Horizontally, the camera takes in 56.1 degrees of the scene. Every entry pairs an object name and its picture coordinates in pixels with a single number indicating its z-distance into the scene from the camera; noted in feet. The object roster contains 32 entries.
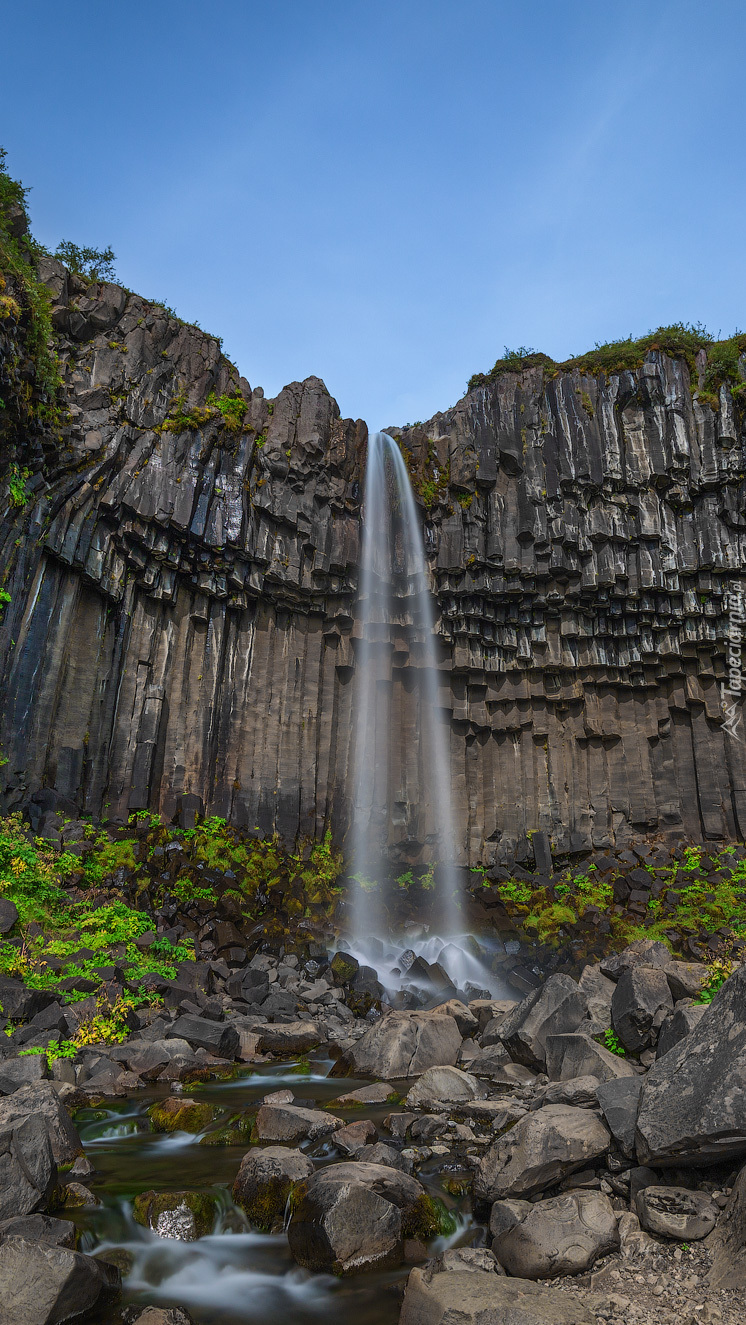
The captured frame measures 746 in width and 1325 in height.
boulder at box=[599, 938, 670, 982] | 30.42
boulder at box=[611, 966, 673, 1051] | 22.45
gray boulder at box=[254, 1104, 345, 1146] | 20.48
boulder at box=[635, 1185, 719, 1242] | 13.23
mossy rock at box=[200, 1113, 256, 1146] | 20.70
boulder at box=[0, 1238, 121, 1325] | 11.64
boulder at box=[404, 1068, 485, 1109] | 23.97
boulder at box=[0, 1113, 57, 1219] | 14.67
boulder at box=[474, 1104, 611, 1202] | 15.74
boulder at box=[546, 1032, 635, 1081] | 20.90
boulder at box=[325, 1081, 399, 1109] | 23.94
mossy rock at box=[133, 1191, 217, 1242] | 15.56
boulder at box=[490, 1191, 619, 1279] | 13.21
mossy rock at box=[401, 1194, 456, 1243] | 15.17
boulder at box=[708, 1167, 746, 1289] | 11.81
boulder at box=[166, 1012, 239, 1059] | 30.04
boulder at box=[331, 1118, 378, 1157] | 19.24
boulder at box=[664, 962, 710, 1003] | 23.56
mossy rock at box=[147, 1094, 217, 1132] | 21.65
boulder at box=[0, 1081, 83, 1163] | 18.20
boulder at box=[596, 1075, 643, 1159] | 15.71
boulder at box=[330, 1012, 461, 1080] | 28.48
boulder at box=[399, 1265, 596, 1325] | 11.07
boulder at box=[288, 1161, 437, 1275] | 14.23
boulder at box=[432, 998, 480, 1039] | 33.65
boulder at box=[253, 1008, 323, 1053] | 31.58
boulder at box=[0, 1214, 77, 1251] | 13.56
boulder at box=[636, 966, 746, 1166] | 13.50
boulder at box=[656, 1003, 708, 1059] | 19.48
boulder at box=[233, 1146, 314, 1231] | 16.14
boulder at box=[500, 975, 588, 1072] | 26.48
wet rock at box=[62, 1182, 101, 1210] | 16.16
